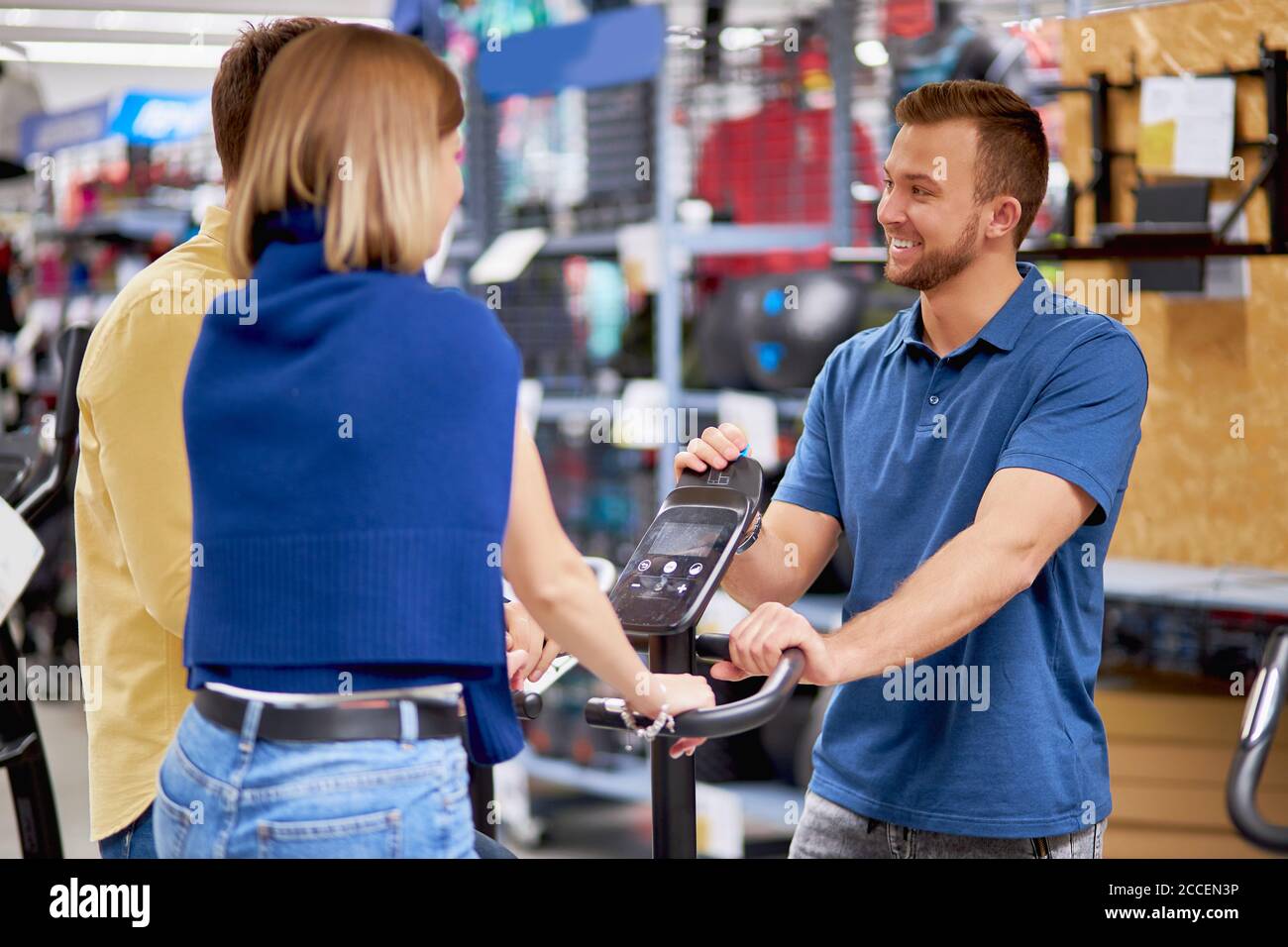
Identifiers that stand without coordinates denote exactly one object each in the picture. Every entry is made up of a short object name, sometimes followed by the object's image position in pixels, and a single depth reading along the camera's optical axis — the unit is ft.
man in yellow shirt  5.30
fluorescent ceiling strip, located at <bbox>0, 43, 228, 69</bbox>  37.40
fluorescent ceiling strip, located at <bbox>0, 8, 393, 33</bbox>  32.68
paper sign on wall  10.28
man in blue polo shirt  5.91
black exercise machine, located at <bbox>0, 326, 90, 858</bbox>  7.81
